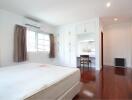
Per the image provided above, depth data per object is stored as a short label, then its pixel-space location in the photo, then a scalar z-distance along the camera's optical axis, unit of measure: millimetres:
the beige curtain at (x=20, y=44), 3093
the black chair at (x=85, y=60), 3983
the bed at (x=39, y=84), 854
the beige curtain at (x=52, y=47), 4630
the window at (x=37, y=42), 3701
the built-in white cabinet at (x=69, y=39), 4118
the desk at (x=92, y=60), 4118
